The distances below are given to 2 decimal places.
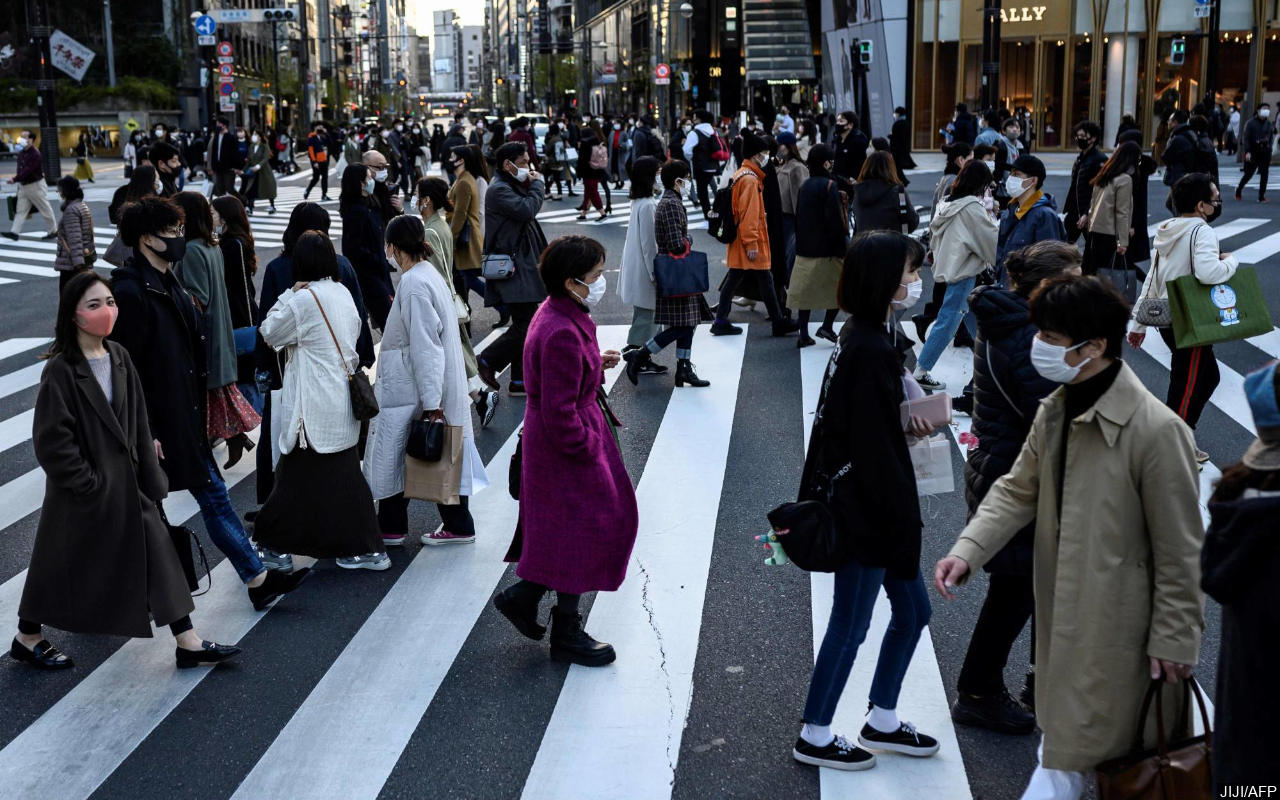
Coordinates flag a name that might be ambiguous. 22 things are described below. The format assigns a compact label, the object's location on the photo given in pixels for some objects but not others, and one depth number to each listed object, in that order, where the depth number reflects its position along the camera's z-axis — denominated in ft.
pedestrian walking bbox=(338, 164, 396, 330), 29.89
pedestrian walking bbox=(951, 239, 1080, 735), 13.83
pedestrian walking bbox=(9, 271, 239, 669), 15.47
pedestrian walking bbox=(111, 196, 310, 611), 17.88
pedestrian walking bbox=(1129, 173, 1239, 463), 22.91
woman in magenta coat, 15.48
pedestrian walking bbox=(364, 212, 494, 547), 20.24
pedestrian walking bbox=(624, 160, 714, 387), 31.65
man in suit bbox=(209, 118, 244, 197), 78.74
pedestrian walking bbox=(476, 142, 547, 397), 30.96
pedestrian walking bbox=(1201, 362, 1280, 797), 8.54
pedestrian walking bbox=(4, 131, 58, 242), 67.51
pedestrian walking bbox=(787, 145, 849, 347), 34.01
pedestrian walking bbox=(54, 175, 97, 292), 42.68
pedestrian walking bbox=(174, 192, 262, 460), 22.24
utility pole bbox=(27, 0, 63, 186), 112.27
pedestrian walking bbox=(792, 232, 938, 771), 12.73
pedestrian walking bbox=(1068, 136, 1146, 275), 33.78
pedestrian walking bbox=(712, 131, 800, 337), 36.52
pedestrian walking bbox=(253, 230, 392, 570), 18.98
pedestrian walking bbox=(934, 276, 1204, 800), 10.59
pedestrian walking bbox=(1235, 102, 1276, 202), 72.64
